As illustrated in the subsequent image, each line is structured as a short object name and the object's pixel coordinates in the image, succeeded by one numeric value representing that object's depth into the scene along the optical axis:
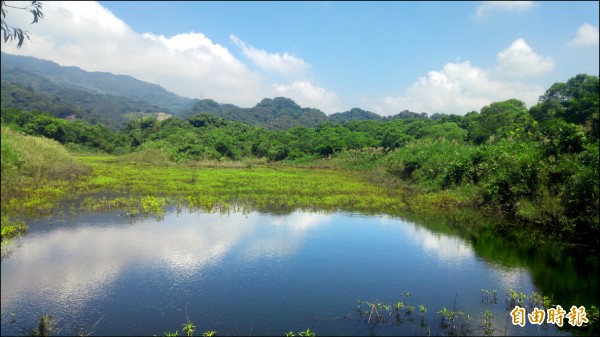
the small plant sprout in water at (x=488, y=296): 8.53
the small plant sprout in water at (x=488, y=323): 7.21
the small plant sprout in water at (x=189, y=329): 6.75
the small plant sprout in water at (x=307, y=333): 6.81
